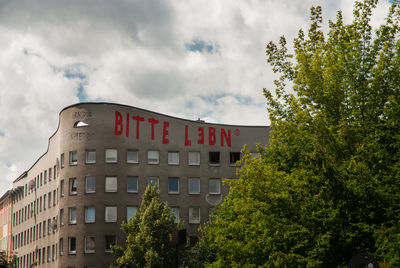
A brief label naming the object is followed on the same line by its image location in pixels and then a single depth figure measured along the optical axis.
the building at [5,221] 101.88
